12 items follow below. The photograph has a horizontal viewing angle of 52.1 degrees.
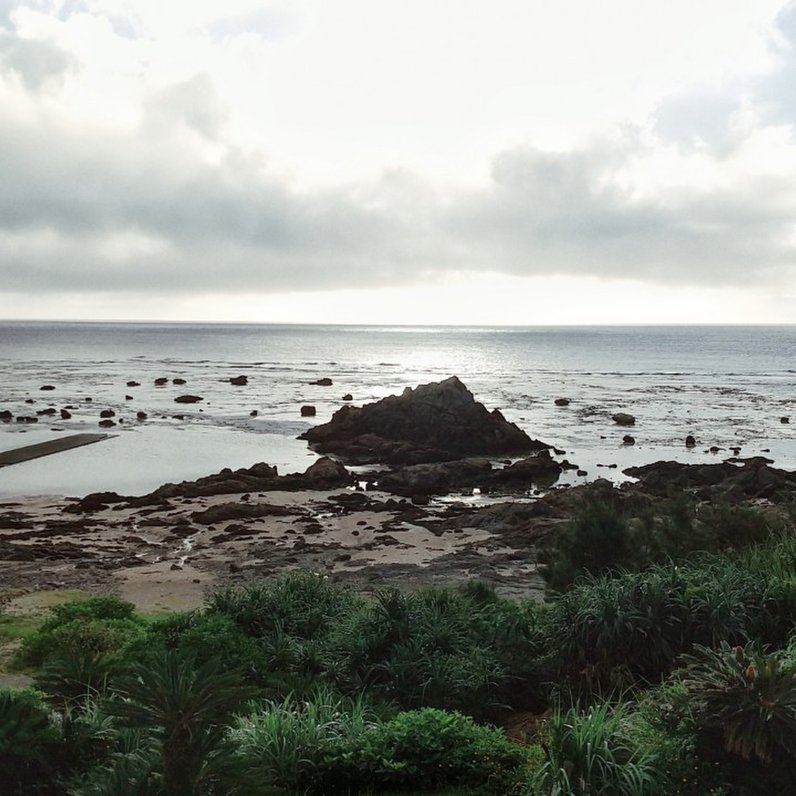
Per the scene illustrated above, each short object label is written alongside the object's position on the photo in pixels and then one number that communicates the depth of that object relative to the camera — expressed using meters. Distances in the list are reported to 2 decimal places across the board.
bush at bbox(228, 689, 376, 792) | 6.68
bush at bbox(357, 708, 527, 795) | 6.79
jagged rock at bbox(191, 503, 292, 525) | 25.33
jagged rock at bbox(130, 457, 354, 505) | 29.47
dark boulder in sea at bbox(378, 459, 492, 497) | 31.42
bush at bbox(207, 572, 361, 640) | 11.30
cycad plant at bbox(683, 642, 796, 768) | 5.46
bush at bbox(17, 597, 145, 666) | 10.88
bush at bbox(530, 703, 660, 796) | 5.82
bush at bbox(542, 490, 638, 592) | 12.05
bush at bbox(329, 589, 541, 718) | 9.14
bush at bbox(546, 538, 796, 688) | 9.12
